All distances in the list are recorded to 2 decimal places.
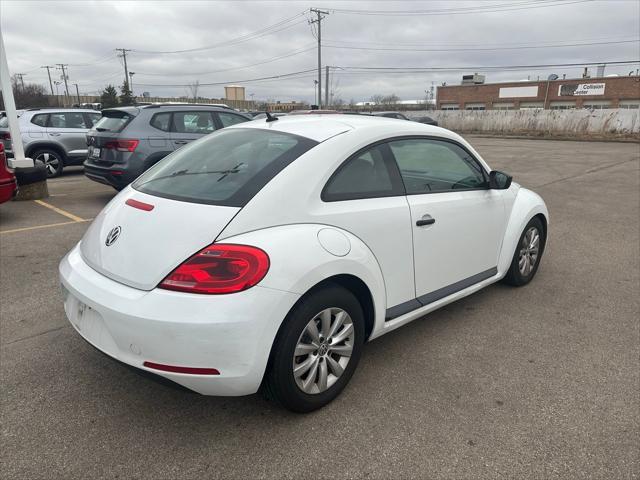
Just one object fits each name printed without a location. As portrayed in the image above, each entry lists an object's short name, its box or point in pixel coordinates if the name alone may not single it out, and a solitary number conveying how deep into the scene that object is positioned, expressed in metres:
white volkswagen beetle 2.10
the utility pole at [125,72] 61.56
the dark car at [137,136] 7.10
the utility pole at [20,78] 84.14
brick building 48.38
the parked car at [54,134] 10.41
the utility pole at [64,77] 86.16
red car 6.26
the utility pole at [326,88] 47.00
